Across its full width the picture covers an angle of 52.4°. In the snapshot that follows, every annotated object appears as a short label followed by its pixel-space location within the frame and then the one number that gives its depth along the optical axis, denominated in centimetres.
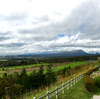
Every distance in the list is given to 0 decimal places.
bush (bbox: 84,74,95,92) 942
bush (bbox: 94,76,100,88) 1112
